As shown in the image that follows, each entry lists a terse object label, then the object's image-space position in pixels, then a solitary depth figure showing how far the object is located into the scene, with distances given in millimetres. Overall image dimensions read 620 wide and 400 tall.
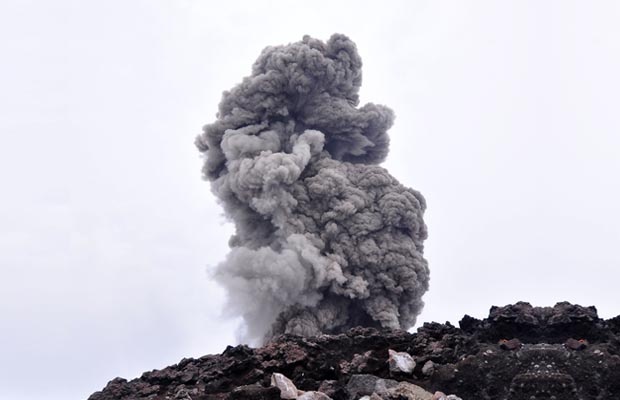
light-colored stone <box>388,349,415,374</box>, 21328
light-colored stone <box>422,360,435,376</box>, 21008
